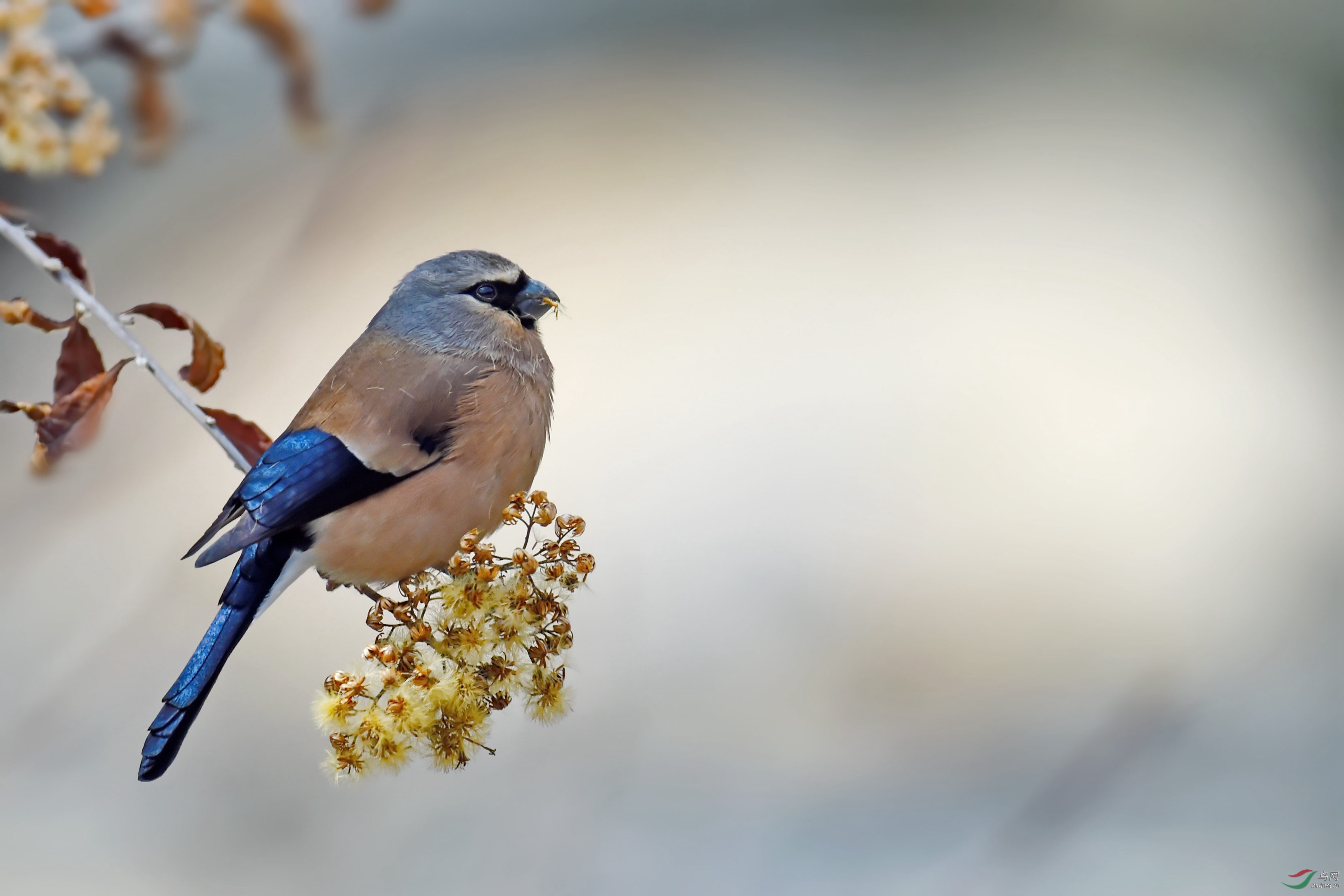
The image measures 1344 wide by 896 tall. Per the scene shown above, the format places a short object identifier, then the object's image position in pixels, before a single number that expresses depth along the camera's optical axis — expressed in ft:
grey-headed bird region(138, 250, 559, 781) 13.37
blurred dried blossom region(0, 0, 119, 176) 13.28
